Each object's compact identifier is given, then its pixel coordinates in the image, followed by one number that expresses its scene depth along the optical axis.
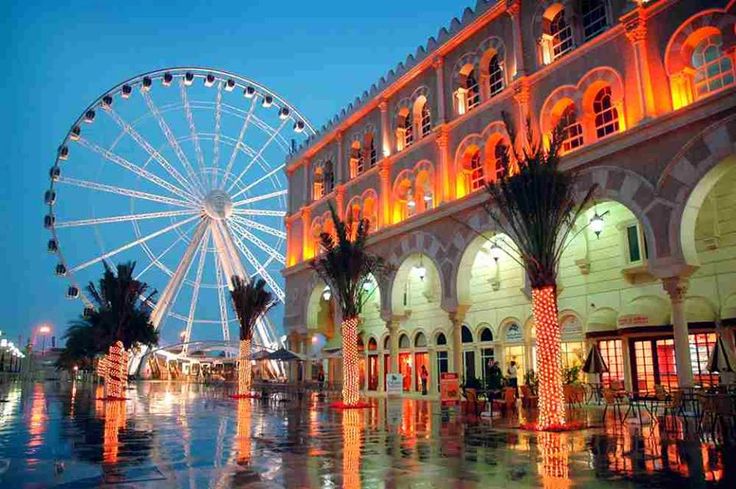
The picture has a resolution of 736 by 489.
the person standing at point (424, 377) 29.78
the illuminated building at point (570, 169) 17.33
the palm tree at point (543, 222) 15.04
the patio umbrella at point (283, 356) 31.54
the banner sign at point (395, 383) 28.08
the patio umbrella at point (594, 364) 18.31
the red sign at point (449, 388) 21.81
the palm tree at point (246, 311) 31.56
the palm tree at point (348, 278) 23.61
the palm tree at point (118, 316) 28.62
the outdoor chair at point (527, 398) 20.36
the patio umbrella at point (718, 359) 15.60
